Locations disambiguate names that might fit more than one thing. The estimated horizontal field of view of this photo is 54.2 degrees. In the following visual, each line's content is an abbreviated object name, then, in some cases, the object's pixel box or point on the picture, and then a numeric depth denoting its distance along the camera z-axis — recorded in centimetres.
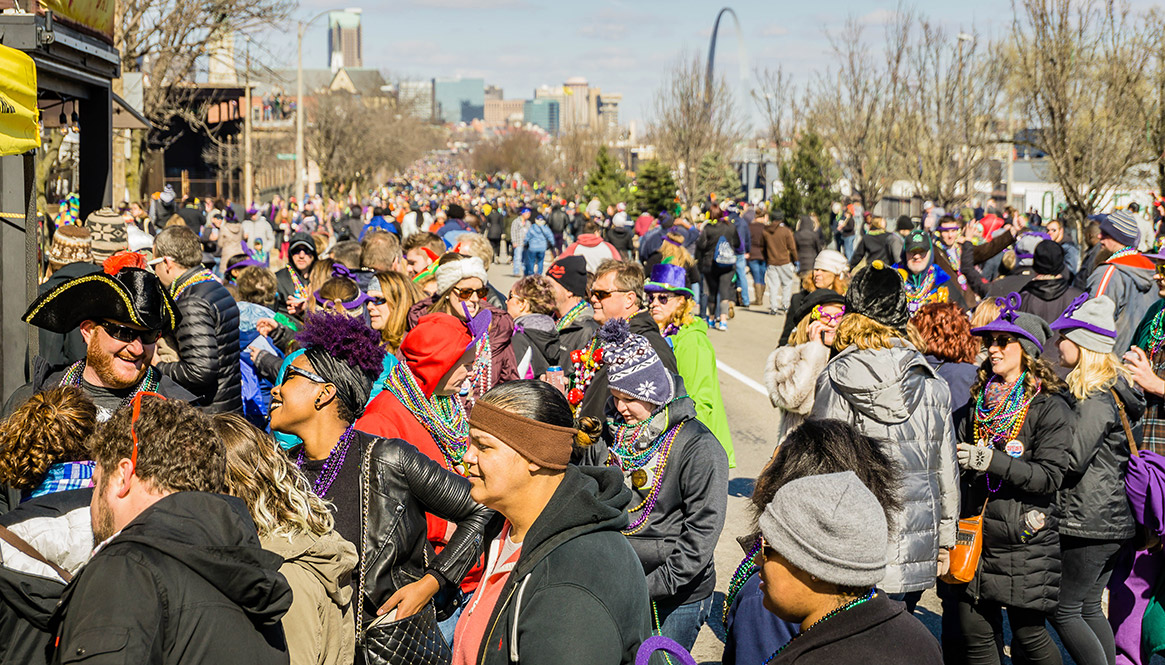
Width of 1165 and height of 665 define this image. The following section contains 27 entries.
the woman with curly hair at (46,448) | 346
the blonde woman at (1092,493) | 523
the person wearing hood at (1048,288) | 915
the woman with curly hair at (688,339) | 646
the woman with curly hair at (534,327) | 735
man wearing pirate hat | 462
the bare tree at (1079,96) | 1919
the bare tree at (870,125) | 3397
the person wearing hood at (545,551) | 269
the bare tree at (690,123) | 4272
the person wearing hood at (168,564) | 244
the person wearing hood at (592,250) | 1173
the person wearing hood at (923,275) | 982
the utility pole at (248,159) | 3619
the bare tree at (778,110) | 3912
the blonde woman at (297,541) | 314
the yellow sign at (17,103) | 551
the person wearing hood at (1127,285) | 939
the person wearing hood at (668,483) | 432
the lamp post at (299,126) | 3712
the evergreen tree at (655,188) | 4119
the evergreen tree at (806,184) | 3550
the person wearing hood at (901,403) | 445
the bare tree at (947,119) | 3262
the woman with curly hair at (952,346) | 598
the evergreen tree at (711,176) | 4722
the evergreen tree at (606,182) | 4628
